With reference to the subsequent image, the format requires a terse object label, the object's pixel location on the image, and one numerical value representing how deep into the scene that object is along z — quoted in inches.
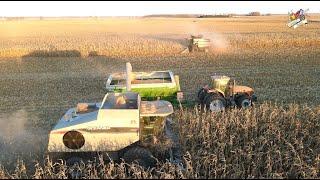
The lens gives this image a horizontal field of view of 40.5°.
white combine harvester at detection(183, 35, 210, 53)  985.5
